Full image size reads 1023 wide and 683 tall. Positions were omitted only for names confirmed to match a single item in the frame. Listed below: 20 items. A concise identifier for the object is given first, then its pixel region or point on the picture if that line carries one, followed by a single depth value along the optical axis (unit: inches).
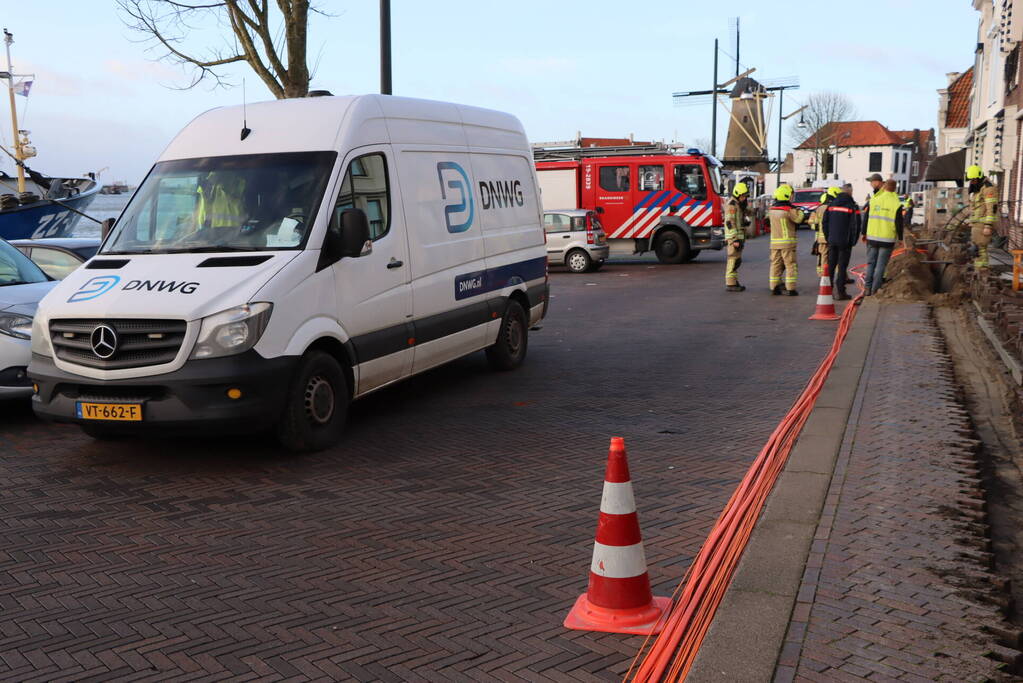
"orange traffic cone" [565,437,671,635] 154.1
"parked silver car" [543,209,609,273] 924.0
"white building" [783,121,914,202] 3831.2
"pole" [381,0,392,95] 541.3
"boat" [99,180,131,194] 3256.4
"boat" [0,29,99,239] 1057.0
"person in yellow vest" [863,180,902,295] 569.6
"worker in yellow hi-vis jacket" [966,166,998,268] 561.9
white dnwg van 238.5
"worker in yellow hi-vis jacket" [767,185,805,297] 613.6
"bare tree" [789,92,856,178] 3422.7
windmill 2783.0
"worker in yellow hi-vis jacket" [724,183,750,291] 668.1
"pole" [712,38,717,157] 1406.3
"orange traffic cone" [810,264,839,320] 526.9
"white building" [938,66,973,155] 2018.9
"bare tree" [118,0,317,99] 613.0
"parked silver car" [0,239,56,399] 296.4
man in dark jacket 595.8
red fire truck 974.4
